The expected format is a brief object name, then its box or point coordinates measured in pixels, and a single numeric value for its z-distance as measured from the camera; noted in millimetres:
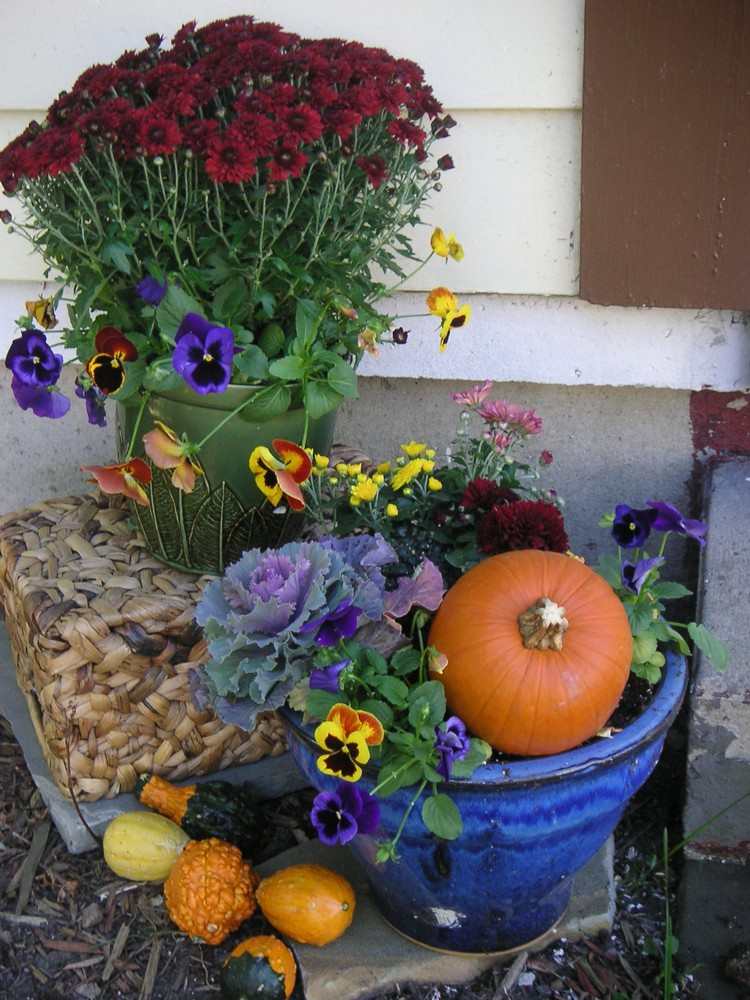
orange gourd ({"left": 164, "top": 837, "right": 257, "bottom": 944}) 1854
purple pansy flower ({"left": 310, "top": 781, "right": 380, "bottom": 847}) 1554
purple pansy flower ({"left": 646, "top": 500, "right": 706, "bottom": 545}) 1836
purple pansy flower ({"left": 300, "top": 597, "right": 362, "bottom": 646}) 1641
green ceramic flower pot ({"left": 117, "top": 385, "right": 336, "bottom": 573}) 2031
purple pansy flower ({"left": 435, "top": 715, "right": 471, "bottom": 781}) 1522
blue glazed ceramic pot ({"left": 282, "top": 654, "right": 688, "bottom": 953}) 1568
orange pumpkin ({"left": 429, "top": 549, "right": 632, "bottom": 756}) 1570
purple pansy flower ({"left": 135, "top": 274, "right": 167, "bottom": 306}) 1927
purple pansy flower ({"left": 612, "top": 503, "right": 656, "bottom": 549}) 1891
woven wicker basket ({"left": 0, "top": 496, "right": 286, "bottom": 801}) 2090
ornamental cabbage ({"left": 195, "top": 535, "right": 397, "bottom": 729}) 1655
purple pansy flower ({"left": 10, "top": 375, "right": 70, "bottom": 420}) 2045
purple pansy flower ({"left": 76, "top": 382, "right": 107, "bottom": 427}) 2166
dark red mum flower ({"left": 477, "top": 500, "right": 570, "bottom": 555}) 1782
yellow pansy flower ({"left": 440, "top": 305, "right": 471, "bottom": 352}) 2098
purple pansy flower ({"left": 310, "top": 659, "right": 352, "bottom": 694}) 1605
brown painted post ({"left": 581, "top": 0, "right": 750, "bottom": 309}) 2084
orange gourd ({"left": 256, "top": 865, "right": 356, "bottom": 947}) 1790
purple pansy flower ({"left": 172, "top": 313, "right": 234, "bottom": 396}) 1806
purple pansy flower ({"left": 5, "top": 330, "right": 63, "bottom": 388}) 2012
